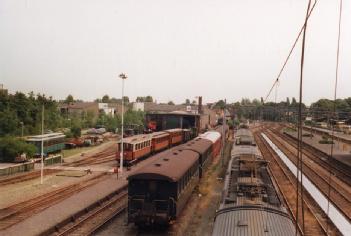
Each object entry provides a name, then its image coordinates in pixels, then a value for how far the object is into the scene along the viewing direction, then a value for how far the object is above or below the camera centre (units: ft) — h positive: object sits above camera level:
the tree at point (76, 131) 196.35 -12.68
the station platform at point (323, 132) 197.75 -14.01
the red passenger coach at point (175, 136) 174.58 -12.93
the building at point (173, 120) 215.10 -6.07
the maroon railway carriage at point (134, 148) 122.31 -13.37
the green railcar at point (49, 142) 137.28 -13.95
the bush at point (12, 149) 122.52 -14.22
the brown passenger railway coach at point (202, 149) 93.15 -10.54
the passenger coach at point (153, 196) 57.06 -13.30
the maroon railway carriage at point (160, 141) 147.97 -13.21
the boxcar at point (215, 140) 137.66 -11.73
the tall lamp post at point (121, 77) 108.37 +8.69
